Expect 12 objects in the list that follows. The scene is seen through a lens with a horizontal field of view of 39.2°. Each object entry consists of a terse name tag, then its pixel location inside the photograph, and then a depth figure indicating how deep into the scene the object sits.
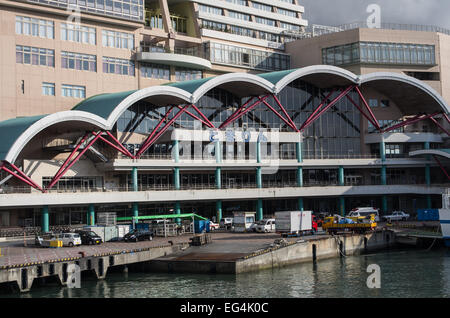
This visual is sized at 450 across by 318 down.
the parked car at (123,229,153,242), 62.72
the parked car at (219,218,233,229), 77.81
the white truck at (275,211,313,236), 63.28
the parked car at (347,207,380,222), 81.64
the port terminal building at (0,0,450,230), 76.69
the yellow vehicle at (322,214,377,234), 67.38
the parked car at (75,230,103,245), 61.22
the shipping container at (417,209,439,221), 83.57
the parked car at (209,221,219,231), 76.00
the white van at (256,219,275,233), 71.04
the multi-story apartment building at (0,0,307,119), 80.81
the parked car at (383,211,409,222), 86.75
